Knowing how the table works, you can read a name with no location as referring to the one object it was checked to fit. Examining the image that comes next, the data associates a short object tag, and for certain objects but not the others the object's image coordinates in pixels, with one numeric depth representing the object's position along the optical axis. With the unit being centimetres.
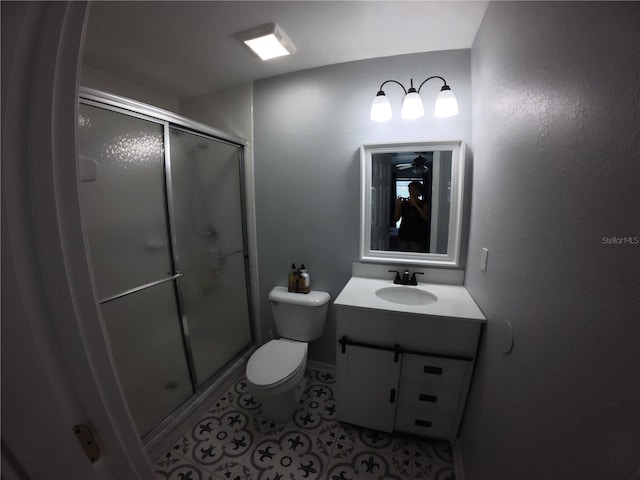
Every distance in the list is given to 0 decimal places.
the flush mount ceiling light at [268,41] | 122
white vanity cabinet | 117
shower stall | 115
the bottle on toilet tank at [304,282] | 178
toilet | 136
